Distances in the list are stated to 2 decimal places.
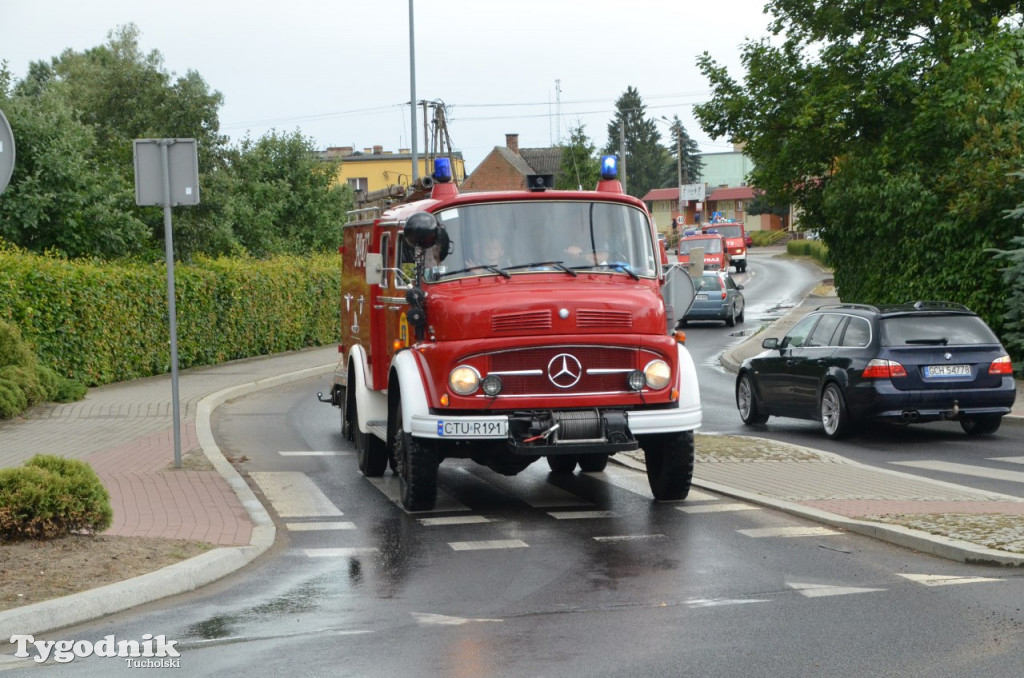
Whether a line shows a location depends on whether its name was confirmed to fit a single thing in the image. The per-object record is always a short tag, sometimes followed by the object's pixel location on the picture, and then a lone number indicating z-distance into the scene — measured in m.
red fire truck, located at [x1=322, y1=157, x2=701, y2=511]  9.85
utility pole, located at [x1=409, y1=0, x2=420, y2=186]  39.69
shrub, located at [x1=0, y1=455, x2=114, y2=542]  8.03
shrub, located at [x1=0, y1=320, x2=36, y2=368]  18.00
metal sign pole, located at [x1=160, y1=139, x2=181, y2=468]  12.41
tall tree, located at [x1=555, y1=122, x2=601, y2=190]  53.97
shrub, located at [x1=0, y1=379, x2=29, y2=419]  16.83
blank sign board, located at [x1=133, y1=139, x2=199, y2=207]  12.46
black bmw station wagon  14.87
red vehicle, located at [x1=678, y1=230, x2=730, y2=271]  59.09
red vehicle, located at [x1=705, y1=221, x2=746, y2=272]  69.88
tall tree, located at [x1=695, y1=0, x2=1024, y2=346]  22.27
